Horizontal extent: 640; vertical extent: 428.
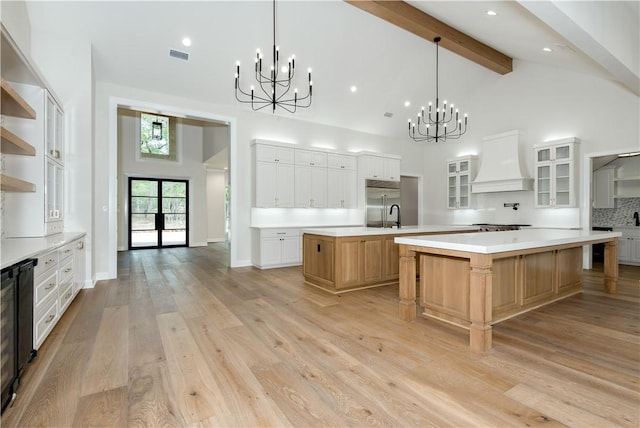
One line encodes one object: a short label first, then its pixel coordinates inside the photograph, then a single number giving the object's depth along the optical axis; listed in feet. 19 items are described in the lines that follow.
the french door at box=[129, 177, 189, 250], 31.73
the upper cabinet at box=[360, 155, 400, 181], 25.23
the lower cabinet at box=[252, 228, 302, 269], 19.98
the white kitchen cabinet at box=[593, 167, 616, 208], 22.94
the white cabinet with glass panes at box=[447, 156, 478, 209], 25.88
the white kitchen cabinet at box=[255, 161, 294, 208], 20.71
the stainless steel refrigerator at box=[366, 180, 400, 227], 25.73
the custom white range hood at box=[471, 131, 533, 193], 22.15
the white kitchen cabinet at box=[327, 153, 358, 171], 23.91
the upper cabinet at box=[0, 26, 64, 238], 10.03
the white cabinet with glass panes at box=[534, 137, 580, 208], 19.99
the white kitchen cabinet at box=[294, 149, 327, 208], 22.29
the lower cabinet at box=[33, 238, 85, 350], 8.07
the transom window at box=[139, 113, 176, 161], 31.53
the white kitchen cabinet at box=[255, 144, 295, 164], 20.67
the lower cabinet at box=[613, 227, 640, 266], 21.08
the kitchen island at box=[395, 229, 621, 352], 8.50
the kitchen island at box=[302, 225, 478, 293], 14.25
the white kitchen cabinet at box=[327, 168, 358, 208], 23.91
